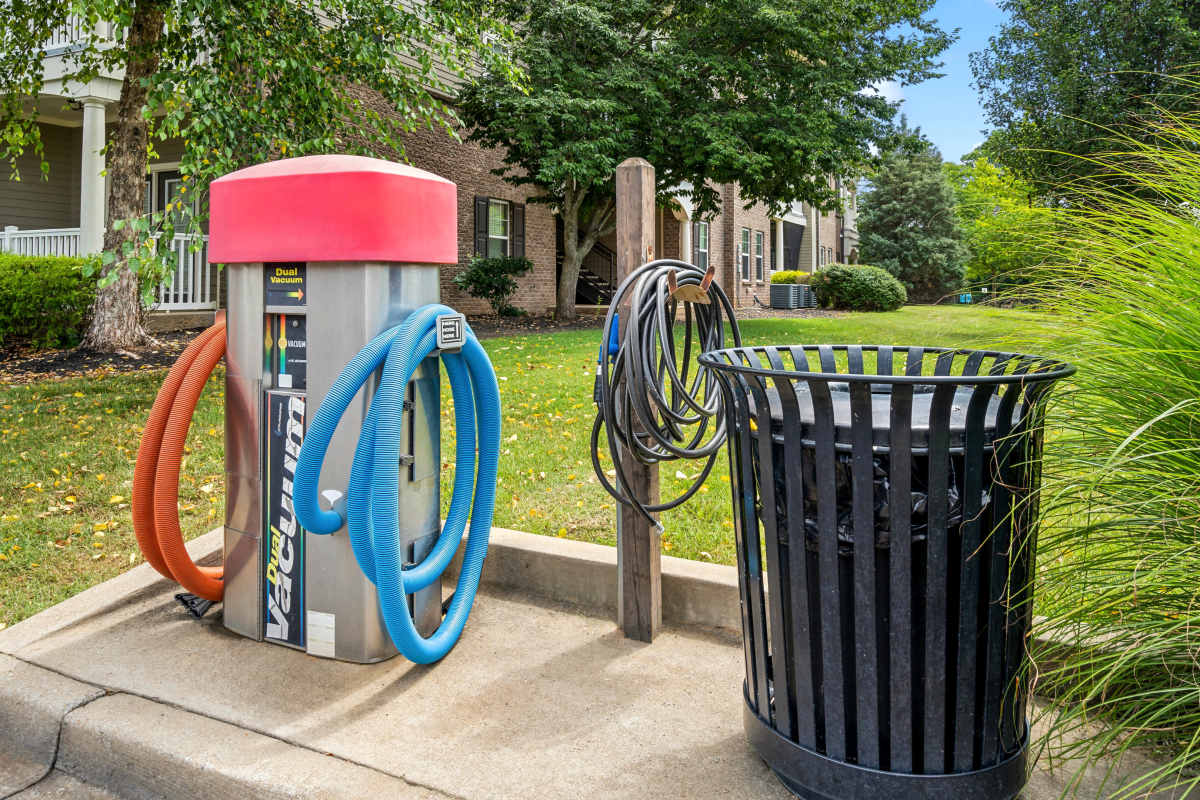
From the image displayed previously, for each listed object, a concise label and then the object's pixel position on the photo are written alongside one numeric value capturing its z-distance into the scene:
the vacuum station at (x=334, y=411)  2.49
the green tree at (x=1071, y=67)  12.91
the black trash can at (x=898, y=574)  1.81
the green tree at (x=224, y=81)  6.93
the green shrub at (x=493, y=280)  15.96
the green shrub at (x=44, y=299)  10.17
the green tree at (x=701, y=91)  14.12
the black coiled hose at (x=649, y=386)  2.68
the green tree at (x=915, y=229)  40.06
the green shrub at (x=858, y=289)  25.97
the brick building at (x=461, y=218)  12.54
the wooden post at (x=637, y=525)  2.88
